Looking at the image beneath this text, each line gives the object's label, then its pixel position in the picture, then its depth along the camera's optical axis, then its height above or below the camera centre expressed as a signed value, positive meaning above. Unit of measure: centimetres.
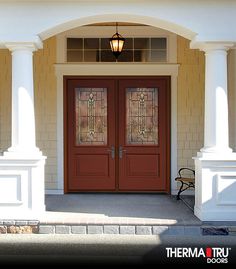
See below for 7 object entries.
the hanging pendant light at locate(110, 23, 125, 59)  712 +146
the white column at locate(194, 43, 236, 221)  566 -32
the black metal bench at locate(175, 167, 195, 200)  719 -80
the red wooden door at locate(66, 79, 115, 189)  782 -9
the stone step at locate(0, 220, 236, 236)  549 -123
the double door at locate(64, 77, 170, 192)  781 -7
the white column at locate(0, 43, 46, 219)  567 -36
